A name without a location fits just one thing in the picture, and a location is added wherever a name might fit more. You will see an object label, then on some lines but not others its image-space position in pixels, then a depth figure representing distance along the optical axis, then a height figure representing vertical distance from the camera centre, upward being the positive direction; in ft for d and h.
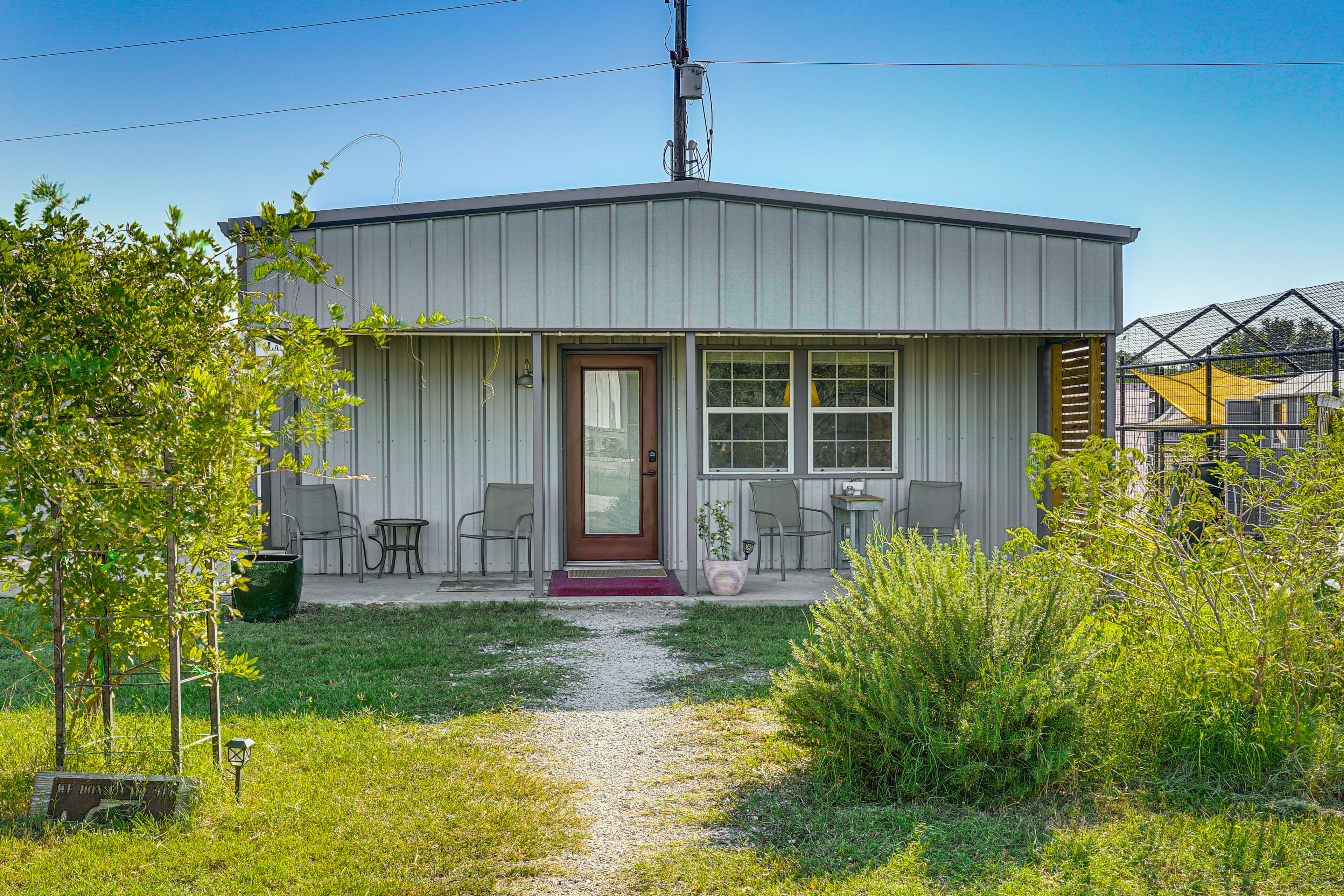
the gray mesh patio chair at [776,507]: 25.31 -1.78
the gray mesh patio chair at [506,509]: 24.73 -1.77
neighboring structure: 29.78 +2.98
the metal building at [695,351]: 21.90 +2.53
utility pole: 29.76 +11.21
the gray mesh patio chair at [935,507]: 25.54 -1.85
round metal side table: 24.68 -2.58
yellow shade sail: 37.63 +2.11
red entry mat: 22.66 -3.64
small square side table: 24.85 -1.89
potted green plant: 22.30 -2.91
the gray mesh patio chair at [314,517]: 23.99 -1.91
